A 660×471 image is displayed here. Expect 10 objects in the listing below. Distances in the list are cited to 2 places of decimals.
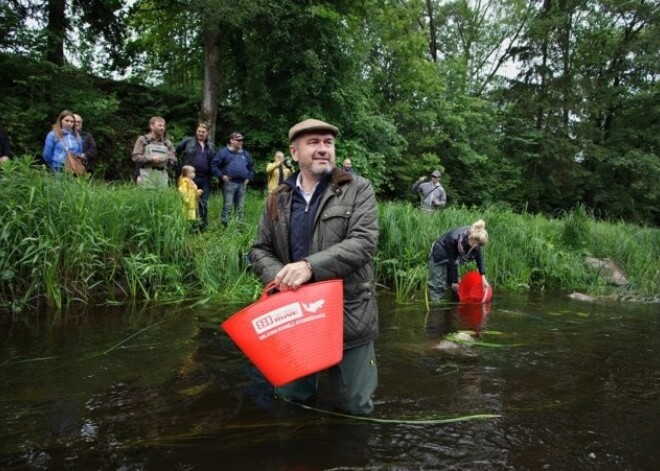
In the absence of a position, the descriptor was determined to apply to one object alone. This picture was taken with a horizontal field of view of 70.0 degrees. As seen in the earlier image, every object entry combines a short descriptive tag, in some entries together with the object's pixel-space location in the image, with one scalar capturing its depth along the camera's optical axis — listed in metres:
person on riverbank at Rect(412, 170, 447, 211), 11.68
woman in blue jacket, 6.42
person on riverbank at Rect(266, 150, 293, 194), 8.92
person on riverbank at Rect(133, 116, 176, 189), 6.96
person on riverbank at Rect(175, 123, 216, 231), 7.84
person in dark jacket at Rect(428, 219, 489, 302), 5.53
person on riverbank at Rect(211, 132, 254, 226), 7.95
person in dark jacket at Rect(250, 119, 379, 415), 2.48
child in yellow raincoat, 6.68
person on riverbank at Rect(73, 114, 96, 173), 6.68
